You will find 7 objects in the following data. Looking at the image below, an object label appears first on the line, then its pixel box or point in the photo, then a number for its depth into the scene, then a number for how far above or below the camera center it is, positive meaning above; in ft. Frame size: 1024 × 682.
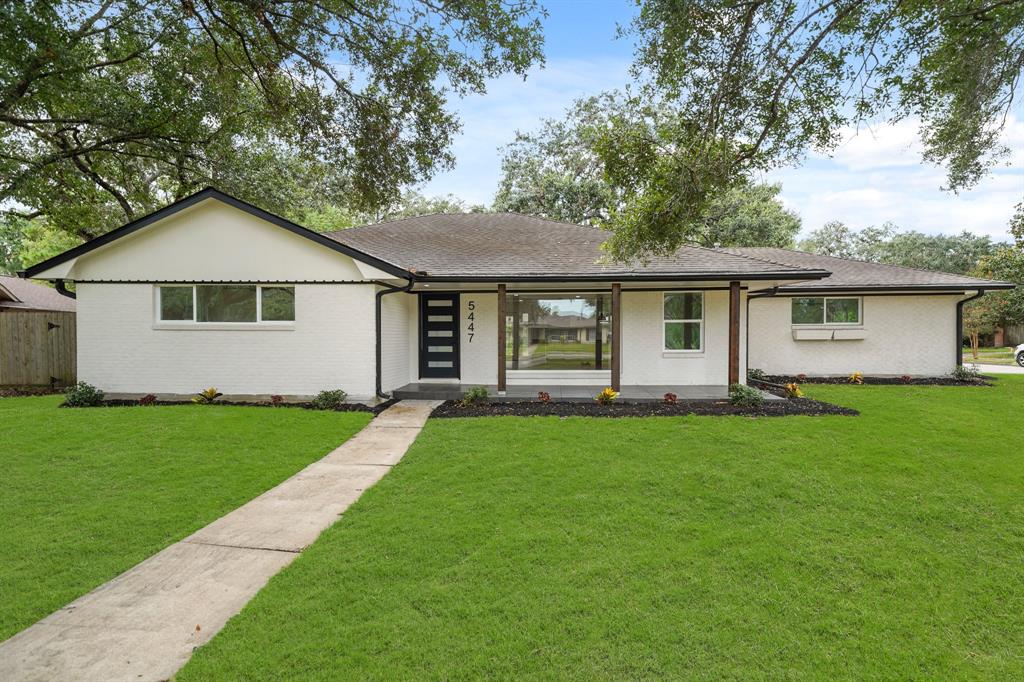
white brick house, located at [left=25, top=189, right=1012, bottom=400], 32.99 +2.12
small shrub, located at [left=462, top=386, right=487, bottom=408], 32.07 -3.51
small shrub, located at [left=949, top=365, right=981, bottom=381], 44.68 -2.98
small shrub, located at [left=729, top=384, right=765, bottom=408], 30.04 -3.33
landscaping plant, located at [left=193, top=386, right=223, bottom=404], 31.99 -3.53
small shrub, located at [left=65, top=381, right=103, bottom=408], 31.40 -3.41
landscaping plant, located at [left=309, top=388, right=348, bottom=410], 31.04 -3.59
